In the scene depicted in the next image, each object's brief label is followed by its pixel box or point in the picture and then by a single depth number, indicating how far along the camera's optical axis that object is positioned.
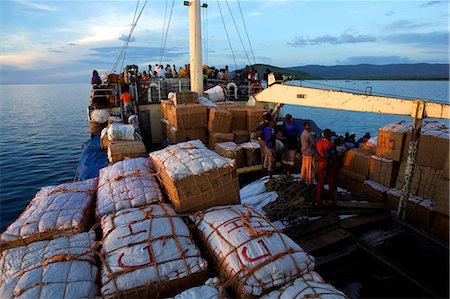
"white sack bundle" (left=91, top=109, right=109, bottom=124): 12.72
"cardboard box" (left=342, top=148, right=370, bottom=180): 8.30
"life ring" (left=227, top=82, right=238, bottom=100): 14.81
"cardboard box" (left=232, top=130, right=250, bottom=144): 10.55
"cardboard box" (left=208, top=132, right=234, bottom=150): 9.91
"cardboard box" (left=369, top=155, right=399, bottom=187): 7.52
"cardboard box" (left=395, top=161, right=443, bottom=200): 6.66
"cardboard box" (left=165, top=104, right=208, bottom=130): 9.62
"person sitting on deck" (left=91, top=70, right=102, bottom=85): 14.13
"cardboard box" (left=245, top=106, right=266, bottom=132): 10.51
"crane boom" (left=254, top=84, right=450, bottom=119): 5.67
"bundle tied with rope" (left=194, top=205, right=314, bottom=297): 3.11
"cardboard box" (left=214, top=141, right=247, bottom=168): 9.31
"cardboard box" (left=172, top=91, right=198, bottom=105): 10.20
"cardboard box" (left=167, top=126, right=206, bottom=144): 9.84
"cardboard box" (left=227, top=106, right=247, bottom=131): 10.62
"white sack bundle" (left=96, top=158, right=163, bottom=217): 4.35
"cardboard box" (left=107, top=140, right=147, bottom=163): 7.02
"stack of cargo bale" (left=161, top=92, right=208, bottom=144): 9.68
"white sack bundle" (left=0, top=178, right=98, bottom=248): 3.71
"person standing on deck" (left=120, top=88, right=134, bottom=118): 11.43
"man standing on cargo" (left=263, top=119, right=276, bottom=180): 8.36
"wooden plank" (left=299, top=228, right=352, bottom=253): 5.56
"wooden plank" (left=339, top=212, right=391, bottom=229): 6.43
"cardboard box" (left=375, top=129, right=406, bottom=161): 7.32
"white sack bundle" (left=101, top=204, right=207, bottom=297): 2.98
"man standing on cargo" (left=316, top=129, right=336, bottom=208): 6.80
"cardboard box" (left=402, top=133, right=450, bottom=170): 6.46
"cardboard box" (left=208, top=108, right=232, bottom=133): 9.73
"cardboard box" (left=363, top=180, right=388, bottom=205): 7.65
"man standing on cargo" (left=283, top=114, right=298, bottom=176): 8.63
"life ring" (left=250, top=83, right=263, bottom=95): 14.44
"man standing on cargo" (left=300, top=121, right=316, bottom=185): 7.56
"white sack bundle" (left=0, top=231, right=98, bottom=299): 2.76
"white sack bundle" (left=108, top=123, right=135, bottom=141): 8.41
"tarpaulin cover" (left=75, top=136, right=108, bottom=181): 8.83
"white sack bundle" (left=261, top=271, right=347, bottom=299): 2.82
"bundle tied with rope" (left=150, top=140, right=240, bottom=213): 4.37
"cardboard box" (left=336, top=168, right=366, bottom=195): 8.42
